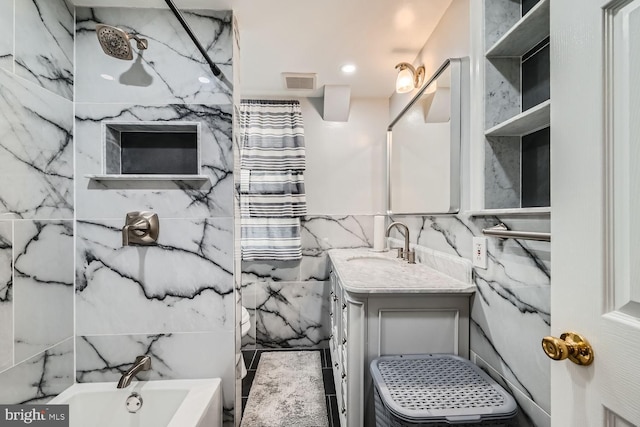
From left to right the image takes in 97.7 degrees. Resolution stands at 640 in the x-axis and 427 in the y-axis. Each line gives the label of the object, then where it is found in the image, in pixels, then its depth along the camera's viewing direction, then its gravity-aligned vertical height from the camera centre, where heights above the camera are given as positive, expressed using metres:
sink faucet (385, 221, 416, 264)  1.89 -0.28
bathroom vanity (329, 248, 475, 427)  1.21 -0.49
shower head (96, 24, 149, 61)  1.09 +0.69
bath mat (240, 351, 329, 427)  1.65 -1.22
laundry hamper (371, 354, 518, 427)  0.85 -0.61
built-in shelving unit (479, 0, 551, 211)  0.99 +0.39
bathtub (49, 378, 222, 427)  1.23 -0.85
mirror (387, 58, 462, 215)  1.40 +0.40
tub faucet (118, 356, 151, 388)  1.23 -0.71
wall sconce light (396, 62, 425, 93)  1.87 +0.91
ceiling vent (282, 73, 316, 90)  2.17 +1.06
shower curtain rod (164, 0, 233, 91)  0.99 +0.70
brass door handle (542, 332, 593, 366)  0.55 -0.27
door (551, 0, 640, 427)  0.48 +0.02
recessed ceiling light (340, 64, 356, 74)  2.06 +1.08
